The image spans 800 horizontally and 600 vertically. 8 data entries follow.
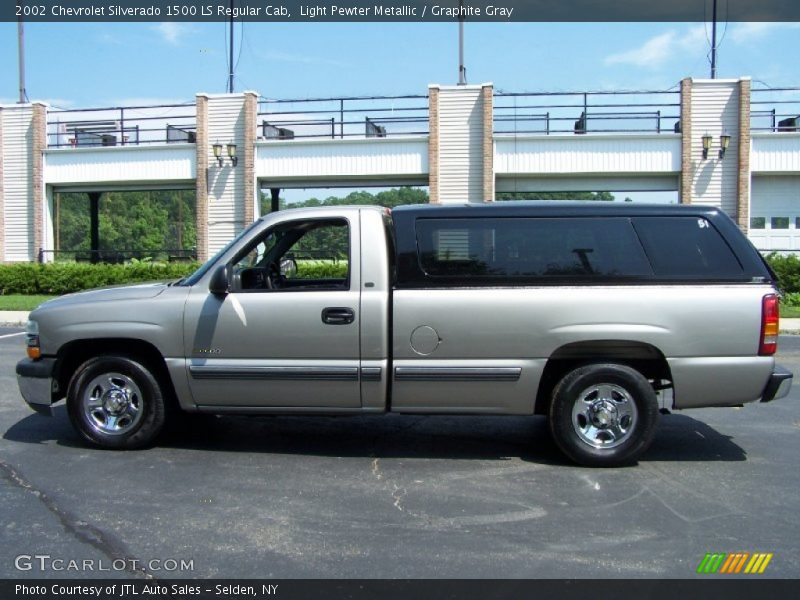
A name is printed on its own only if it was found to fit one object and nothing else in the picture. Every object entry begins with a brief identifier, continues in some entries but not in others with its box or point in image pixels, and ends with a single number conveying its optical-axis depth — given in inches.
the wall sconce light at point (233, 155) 1040.2
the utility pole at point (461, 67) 1088.8
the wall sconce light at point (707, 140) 954.7
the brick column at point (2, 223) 1119.0
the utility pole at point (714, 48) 1074.7
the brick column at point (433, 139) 998.4
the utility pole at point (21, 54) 1167.0
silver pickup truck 231.6
